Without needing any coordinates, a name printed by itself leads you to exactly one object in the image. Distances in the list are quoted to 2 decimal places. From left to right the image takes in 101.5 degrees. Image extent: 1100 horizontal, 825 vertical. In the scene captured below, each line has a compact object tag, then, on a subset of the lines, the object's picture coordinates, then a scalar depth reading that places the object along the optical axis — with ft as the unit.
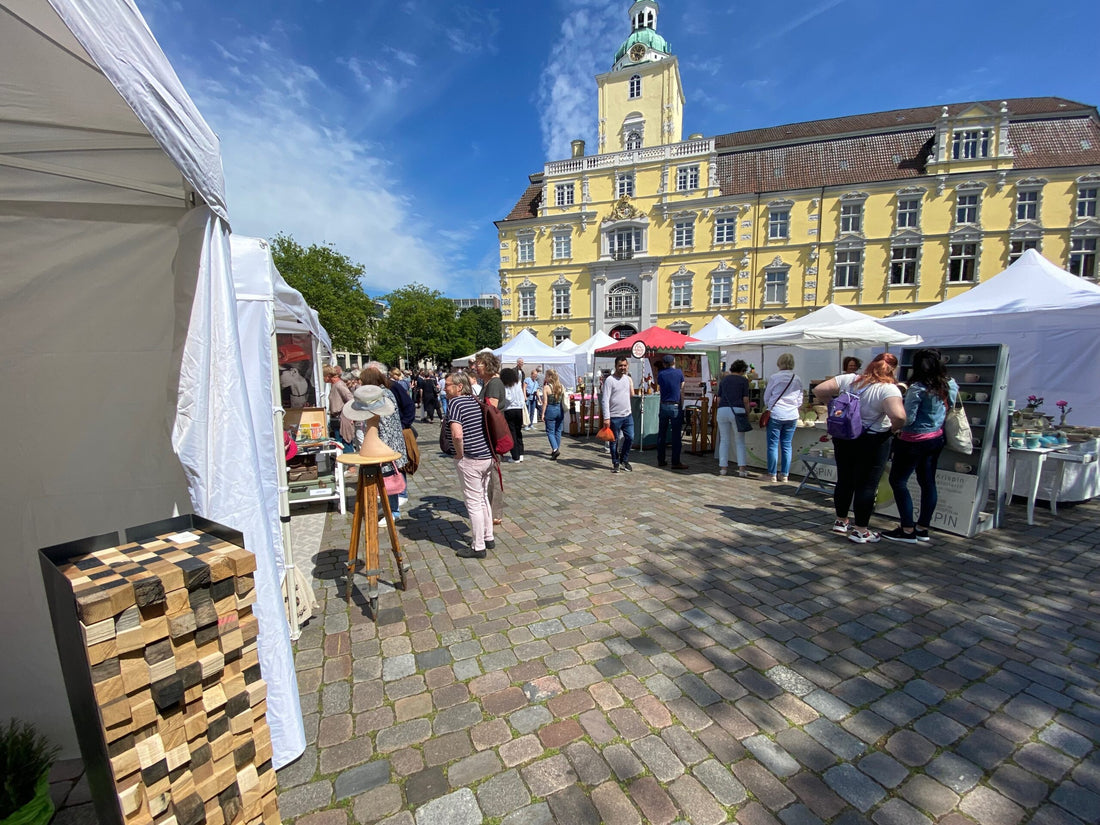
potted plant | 5.12
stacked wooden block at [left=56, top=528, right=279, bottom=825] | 3.78
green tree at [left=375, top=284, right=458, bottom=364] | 143.43
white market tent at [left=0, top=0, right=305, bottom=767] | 5.56
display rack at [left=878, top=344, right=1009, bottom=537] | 14.84
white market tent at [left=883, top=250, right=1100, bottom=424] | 24.08
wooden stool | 10.27
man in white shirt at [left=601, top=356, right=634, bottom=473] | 24.13
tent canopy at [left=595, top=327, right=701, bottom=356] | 36.70
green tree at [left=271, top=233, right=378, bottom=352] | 100.63
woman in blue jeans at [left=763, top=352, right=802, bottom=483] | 21.04
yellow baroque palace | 85.66
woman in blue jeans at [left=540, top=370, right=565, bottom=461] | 29.43
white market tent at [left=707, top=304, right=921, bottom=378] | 25.16
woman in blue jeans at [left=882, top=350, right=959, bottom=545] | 13.67
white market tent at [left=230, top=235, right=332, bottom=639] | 7.98
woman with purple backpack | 13.52
